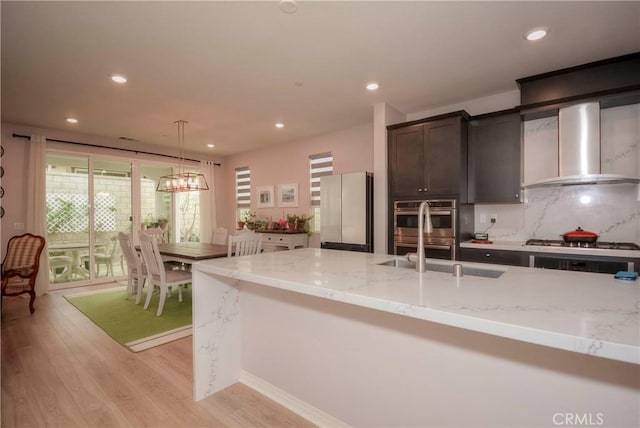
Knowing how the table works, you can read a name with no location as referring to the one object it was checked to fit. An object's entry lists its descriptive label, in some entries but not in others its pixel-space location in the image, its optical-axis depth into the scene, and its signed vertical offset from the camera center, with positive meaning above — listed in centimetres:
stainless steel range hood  285 +65
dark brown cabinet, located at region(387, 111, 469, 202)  341 +67
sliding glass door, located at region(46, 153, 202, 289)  500 +6
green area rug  301 -120
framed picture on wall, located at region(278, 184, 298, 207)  566 +38
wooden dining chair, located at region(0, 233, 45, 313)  365 -65
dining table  355 -46
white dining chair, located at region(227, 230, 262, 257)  350 -34
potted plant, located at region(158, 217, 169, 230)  609 -16
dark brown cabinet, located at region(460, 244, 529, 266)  302 -42
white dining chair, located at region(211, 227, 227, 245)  520 -37
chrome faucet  159 -15
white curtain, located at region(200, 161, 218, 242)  654 +19
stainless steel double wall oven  340 -15
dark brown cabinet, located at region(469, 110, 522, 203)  333 +65
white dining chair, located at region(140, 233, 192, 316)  361 -73
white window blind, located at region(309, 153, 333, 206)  528 +79
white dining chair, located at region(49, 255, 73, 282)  497 -87
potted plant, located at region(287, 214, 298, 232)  532 -12
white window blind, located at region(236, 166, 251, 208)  665 +62
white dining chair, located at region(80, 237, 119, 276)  539 -76
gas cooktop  269 -27
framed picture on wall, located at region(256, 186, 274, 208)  610 +38
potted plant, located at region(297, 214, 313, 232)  536 -14
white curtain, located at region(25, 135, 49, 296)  459 +33
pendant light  431 +47
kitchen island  98 -59
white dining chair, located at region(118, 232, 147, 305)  407 -66
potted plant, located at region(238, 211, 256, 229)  613 -8
